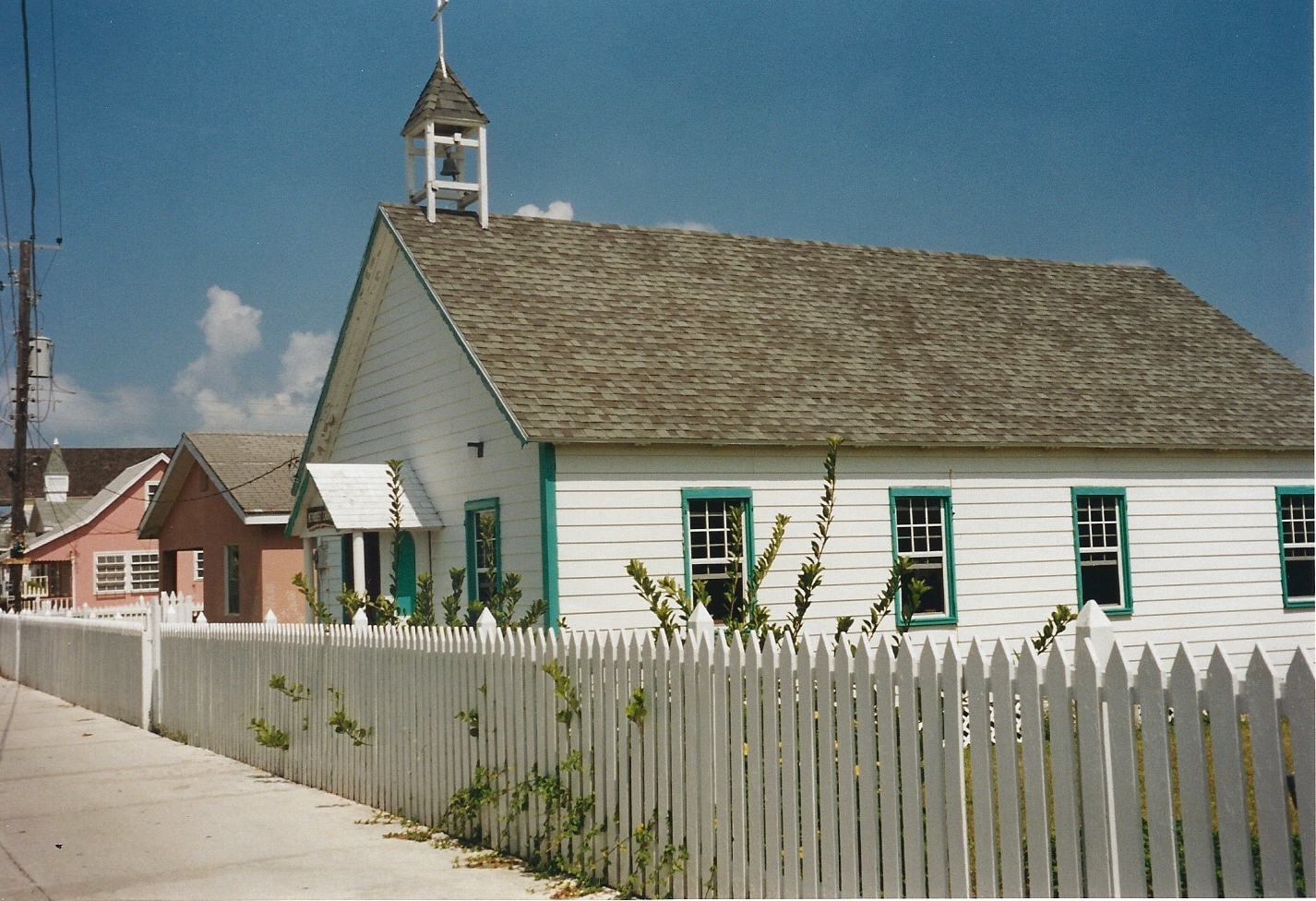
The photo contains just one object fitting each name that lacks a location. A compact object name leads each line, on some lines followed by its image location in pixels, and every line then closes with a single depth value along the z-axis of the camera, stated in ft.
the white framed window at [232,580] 97.91
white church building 49.16
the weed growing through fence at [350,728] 32.55
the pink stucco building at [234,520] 91.50
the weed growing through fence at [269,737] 37.17
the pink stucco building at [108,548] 147.74
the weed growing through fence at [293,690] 36.81
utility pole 102.89
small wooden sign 54.95
